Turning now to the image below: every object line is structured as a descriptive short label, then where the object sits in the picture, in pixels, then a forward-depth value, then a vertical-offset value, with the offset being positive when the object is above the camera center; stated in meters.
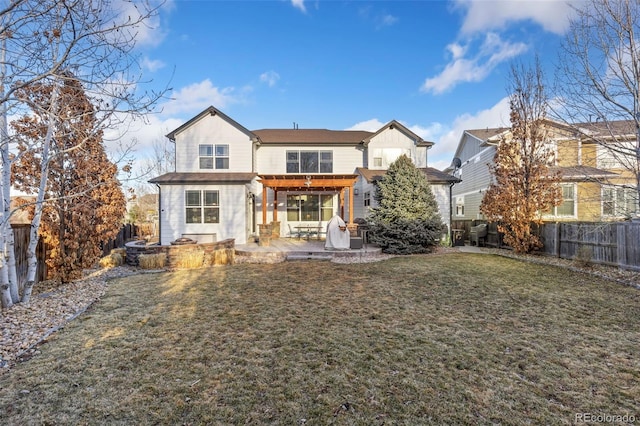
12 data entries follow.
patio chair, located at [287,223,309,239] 16.67 -0.87
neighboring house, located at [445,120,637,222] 8.74 +2.26
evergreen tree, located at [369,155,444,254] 12.04 +0.12
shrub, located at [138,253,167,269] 9.55 -1.37
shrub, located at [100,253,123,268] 10.10 -1.44
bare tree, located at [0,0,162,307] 3.99 +2.60
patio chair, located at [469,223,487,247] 14.95 -0.89
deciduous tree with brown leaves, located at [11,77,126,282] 7.14 +0.67
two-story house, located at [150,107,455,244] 14.52 +2.25
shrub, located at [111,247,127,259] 10.57 -1.19
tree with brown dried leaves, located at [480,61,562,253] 11.73 +1.87
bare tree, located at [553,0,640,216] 7.46 +3.83
